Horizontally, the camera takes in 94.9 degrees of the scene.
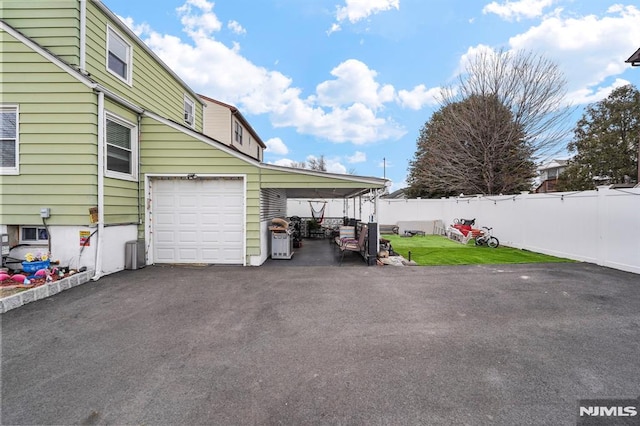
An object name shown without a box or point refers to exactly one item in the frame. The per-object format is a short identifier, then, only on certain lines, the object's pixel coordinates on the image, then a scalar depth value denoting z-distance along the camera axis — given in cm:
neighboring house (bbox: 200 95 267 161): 1634
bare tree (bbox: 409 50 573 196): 1744
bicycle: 1162
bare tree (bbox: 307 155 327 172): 4375
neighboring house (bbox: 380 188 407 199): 3738
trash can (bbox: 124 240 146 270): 715
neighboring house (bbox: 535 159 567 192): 2725
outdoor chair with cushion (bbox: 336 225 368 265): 841
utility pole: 3425
